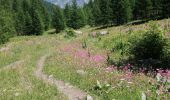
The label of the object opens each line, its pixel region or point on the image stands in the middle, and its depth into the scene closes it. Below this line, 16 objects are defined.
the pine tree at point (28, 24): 56.28
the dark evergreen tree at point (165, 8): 35.43
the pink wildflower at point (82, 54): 15.22
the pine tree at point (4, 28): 36.46
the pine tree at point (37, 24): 56.09
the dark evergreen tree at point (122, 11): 42.82
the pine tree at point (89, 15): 60.50
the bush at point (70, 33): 31.09
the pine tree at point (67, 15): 57.80
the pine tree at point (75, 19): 56.75
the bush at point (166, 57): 11.55
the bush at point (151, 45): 12.19
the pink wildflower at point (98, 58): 13.81
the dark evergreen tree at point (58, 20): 57.49
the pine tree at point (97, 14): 52.66
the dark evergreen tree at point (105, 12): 45.49
